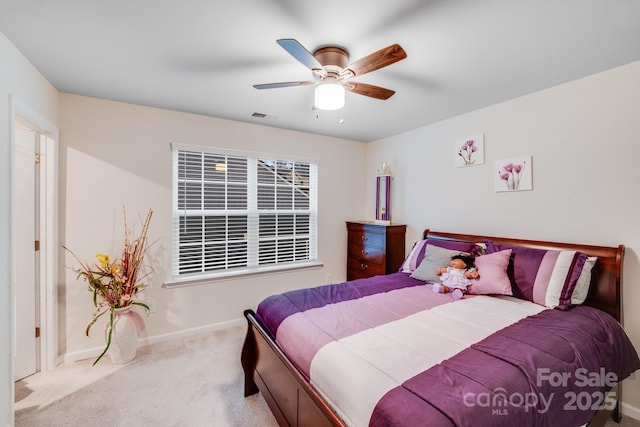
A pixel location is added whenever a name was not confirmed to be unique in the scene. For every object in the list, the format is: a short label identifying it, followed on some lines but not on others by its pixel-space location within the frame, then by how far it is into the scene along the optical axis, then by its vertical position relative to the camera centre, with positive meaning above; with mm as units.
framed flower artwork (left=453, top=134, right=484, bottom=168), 2954 +667
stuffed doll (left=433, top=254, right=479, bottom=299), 2344 -543
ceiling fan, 1584 +888
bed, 1131 -696
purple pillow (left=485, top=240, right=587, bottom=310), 2037 -472
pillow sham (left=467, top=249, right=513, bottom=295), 2227 -513
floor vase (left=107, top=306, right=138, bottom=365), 2566 -1162
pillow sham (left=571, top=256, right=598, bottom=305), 2018 -520
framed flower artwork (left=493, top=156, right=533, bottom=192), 2592 +366
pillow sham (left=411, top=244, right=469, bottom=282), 2617 -469
